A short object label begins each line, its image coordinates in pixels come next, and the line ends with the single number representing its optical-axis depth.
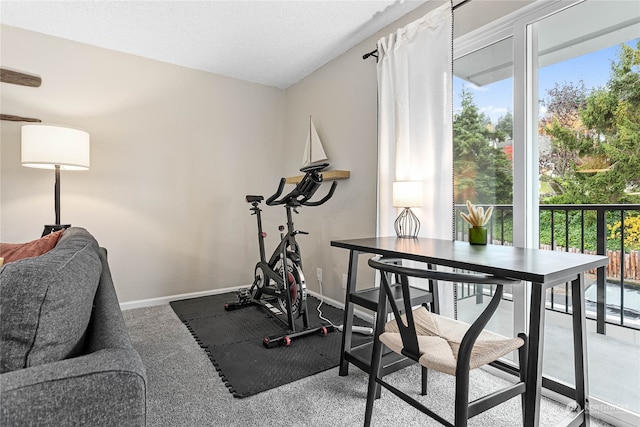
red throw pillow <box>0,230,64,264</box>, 1.73
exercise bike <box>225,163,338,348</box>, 2.40
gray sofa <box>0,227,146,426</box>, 0.63
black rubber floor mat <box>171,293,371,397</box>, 1.93
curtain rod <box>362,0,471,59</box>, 2.67
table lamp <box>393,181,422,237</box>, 2.16
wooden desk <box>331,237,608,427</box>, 1.12
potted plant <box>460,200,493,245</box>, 1.79
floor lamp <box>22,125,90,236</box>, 2.39
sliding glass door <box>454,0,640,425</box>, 1.62
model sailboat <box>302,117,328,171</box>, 3.34
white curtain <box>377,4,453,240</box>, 2.14
